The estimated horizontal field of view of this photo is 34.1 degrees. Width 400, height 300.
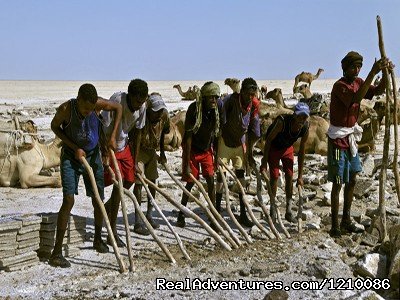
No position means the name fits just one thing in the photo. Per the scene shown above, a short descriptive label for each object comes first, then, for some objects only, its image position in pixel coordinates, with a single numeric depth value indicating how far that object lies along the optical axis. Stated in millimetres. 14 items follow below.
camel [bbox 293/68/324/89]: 30047
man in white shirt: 6687
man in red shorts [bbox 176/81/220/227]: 7328
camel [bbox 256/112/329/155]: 13180
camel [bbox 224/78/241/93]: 16912
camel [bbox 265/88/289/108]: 17781
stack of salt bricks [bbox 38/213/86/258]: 6418
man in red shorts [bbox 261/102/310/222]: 7542
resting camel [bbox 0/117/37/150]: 10008
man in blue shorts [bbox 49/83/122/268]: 6090
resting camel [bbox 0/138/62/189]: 10156
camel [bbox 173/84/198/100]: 29216
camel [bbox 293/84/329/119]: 15977
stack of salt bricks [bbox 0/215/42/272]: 6038
